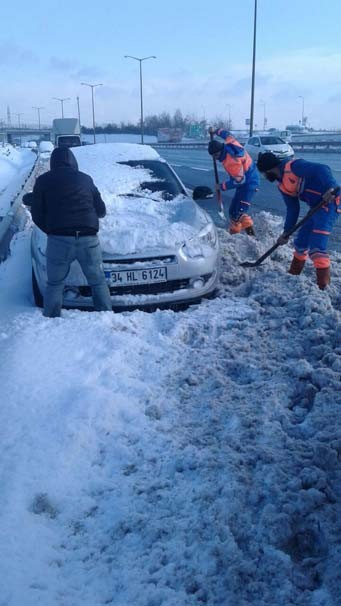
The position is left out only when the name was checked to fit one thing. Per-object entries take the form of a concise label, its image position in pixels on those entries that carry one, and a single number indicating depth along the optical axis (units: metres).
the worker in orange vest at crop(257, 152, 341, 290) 5.40
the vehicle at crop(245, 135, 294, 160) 26.10
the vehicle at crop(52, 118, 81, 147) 39.31
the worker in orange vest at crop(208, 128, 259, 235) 7.77
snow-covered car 4.98
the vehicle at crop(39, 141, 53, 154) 31.06
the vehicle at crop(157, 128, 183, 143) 69.89
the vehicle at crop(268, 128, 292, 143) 42.25
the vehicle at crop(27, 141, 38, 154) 49.47
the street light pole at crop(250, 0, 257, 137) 30.45
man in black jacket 4.68
